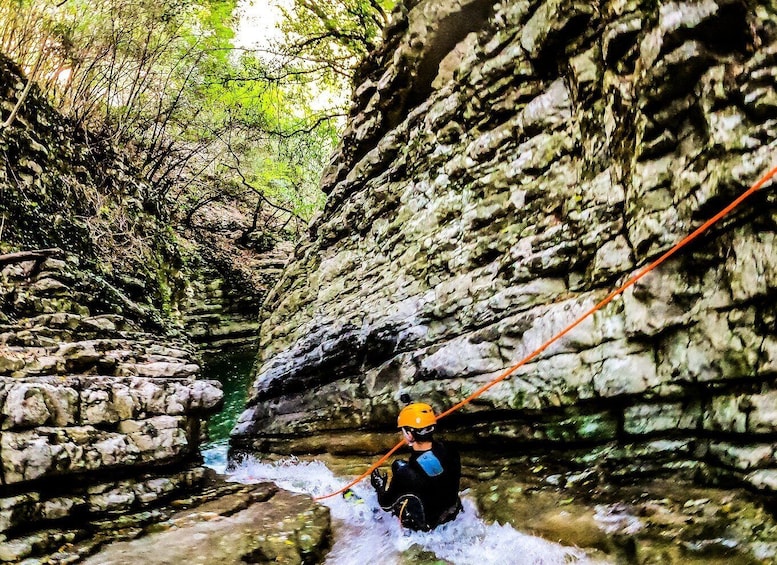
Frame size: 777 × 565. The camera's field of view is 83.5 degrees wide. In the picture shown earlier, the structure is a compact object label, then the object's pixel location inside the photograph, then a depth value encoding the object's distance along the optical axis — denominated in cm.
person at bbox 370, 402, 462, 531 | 483
